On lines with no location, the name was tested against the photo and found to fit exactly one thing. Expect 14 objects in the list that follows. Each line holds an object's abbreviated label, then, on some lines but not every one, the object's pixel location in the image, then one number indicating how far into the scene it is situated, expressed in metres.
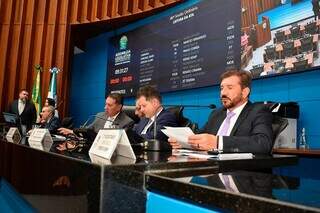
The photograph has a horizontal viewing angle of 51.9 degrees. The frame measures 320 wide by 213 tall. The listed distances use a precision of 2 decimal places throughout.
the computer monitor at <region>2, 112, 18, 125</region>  3.55
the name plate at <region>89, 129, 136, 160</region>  0.99
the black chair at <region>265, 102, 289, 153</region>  1.71
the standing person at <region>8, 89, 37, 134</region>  5.10
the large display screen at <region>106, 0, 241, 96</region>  3.62
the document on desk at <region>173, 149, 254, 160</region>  1.09
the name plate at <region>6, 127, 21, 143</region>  2.22
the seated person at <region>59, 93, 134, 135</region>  3.34
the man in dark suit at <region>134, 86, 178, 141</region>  2.69
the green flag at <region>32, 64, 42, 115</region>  5.59
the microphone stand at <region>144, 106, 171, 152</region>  1.46
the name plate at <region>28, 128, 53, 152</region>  1.74
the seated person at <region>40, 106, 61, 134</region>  3.54
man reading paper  1.52
